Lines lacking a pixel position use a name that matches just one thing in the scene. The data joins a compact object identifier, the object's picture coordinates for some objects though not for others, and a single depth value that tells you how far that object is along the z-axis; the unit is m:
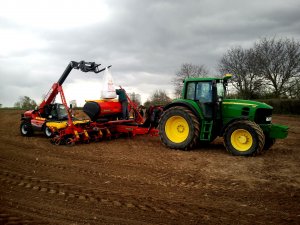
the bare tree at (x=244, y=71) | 24.23
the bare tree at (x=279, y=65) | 23.28
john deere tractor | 6.83
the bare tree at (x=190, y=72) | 29.75
